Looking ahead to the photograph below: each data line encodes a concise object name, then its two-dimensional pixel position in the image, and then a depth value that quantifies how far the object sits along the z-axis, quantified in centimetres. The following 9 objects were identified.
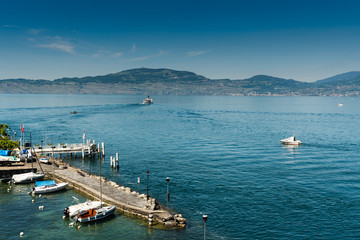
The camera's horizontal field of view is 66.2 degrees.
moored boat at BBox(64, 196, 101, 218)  4378
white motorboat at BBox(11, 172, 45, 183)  6088
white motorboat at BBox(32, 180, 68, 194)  5433
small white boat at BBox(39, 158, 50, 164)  7262
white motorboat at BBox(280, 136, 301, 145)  9900
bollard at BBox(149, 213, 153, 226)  4105
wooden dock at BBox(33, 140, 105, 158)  8214
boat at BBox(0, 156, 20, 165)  6931
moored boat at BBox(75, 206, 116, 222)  4300
